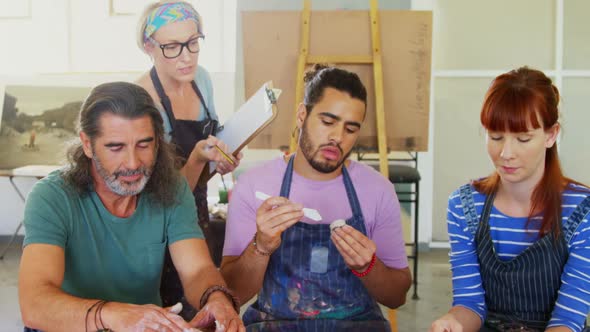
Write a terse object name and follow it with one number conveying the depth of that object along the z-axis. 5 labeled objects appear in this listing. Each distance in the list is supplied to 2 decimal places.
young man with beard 1.85
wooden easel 3.00
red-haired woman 1.64
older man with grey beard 1.56
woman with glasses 2.20
